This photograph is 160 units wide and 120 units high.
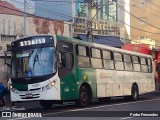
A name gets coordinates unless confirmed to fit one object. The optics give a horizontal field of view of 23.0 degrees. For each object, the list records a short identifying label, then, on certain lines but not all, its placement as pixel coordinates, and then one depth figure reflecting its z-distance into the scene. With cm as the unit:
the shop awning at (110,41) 4418
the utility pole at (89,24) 2640
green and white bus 1548
